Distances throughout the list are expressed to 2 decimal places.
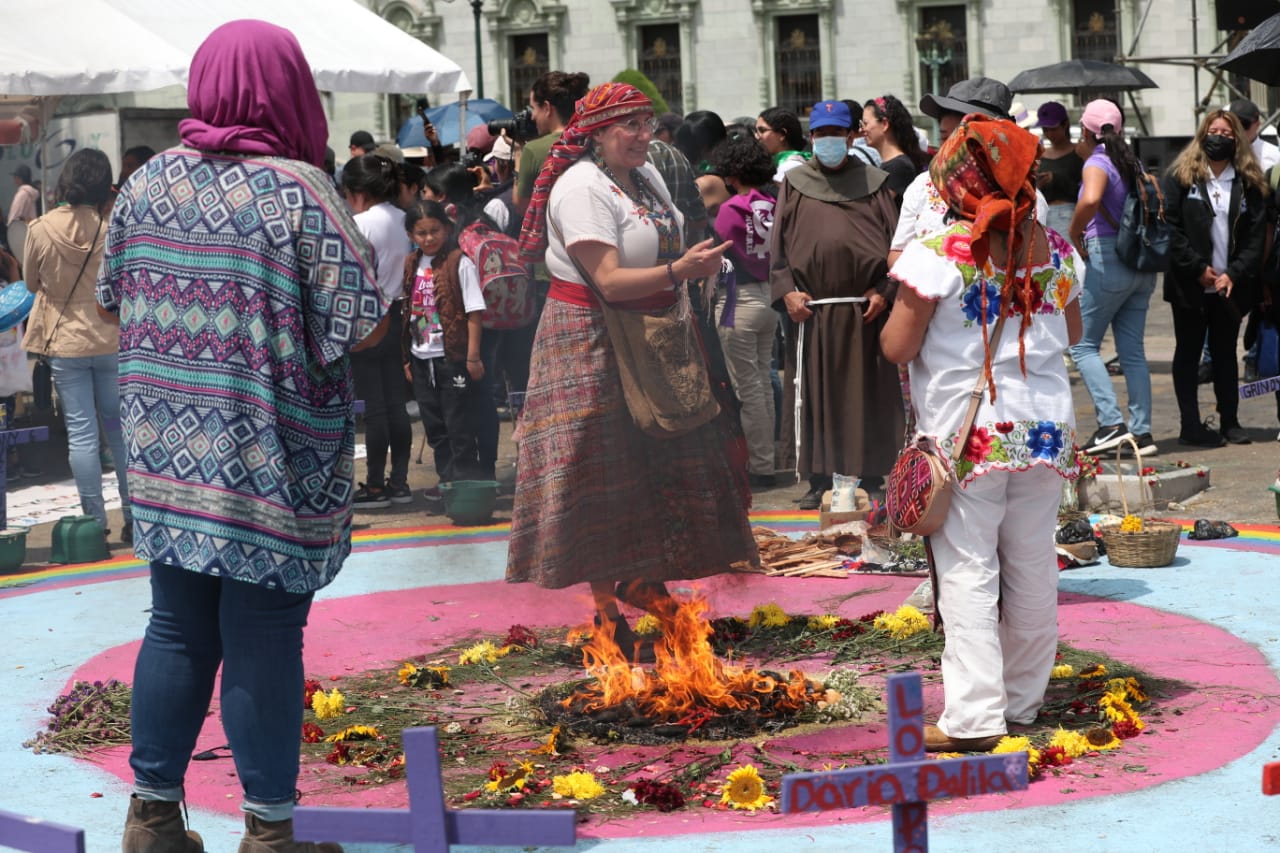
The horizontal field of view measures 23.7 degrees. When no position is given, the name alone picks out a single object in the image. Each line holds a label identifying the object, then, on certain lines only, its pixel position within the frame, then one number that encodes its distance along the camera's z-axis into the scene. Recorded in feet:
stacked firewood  44.55
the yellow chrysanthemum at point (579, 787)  26.58
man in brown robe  48.41
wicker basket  42.89
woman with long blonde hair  62.09
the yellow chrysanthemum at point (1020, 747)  27.30
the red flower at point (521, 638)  37.37
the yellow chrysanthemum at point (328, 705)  32.19
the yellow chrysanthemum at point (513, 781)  26.54
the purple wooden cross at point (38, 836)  17.28
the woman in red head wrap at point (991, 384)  27.93
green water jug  51.37
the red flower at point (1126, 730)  29.03
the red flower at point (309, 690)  32.84
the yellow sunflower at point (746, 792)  26.00
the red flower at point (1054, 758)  27.52
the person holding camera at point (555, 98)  42.04
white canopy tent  67.03
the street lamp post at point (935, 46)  269.91
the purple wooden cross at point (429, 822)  16.84
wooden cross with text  17.24
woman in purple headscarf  22.74
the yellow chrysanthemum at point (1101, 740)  28.31
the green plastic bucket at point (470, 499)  54.20
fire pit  29.99
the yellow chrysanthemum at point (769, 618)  38.18
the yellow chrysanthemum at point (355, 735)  30.44
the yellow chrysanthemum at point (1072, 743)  28.02
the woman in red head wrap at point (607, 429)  32.77
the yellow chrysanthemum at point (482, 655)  36.36
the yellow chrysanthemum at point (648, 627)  36.18
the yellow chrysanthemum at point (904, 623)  36.72
